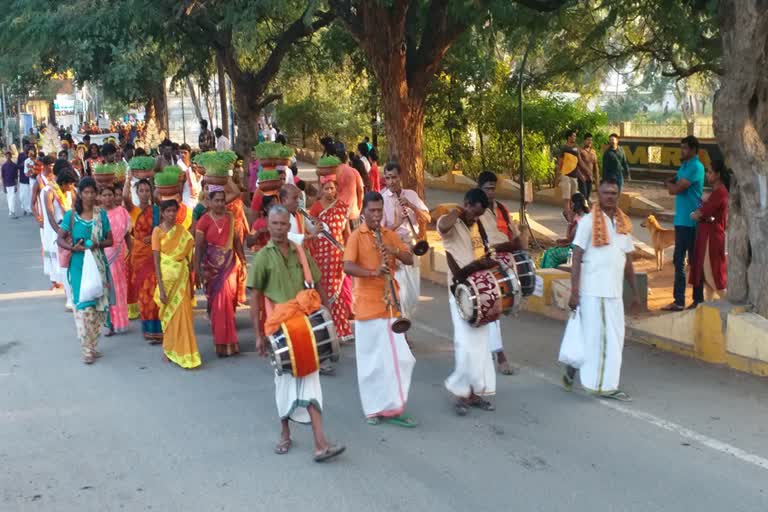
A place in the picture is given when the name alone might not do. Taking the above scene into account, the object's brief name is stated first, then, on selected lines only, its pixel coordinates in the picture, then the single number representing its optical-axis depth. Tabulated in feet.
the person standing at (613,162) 55.26
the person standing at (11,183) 76.89
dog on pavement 41.23
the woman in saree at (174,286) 29.14
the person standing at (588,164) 56.65
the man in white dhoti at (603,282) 23.93
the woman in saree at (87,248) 30.25
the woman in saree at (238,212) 33.68
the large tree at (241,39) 56.29
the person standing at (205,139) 89.94
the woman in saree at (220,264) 30.07
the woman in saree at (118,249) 32.37
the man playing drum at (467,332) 23.18
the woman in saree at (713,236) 31.83
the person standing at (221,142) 77.00
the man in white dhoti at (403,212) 29.72
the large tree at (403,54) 47.50
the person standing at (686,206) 33.37
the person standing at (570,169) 54.49
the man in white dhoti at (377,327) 22.62
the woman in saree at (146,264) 32.65
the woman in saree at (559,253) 35.07
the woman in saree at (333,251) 31.01
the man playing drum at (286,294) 20.40
